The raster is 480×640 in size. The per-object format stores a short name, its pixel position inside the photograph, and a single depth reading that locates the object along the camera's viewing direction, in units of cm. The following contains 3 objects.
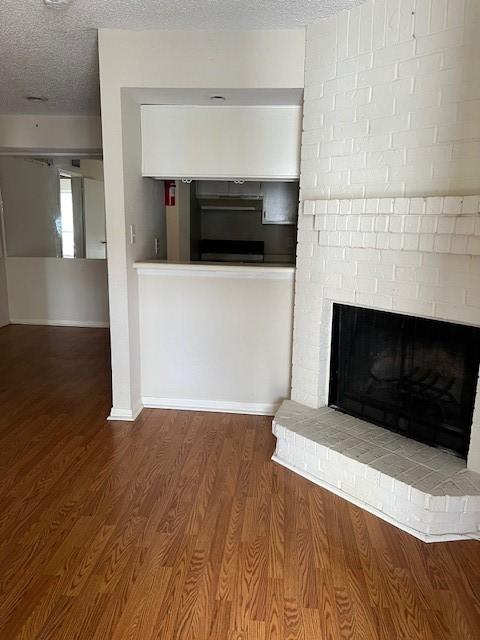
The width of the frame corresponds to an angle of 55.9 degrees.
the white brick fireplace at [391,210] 197
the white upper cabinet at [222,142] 297
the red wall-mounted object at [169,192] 384
